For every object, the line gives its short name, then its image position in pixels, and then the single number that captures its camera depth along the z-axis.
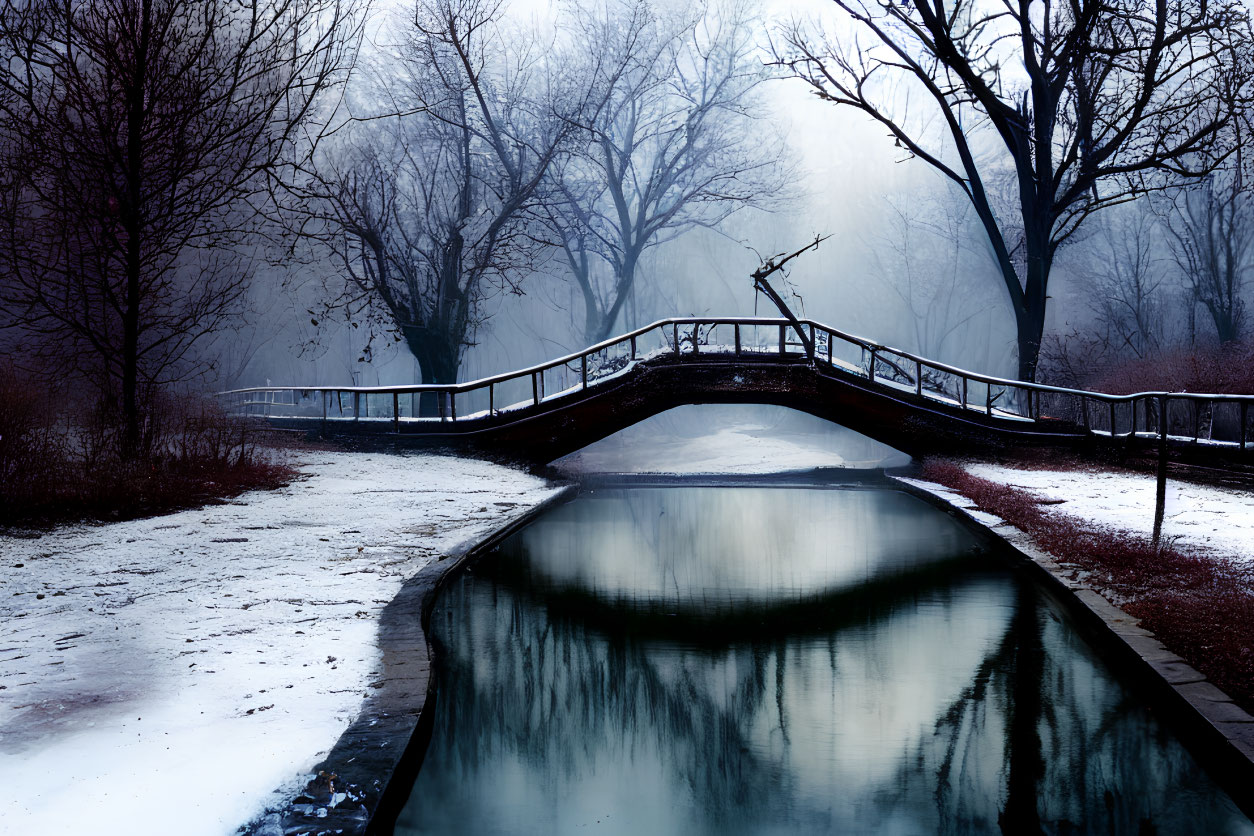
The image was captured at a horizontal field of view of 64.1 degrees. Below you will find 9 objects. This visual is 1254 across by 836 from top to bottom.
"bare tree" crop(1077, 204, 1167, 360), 36.62
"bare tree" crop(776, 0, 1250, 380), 19.53
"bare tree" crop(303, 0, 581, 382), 26.16
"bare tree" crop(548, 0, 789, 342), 32.66
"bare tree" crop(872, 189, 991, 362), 53.81
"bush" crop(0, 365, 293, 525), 11.66
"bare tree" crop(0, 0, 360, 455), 12.09
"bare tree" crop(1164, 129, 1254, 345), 33.12
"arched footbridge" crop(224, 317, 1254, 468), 21.03
